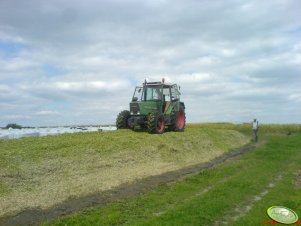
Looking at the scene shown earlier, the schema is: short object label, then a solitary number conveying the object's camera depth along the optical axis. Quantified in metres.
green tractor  14.58
